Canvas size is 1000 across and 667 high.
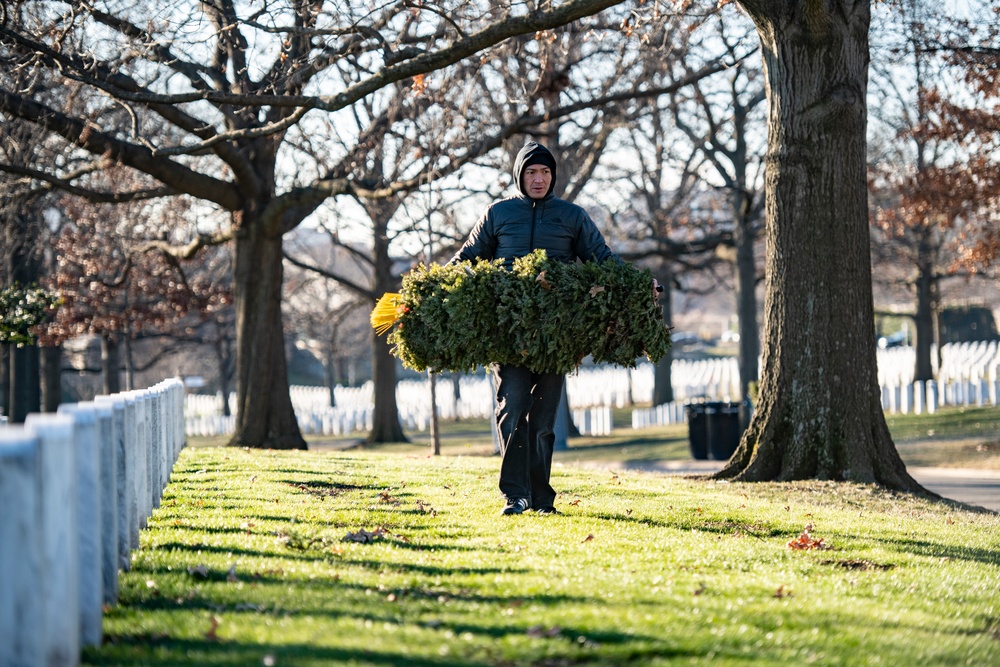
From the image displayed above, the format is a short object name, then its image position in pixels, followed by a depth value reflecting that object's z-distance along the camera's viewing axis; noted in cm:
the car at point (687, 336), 8572
